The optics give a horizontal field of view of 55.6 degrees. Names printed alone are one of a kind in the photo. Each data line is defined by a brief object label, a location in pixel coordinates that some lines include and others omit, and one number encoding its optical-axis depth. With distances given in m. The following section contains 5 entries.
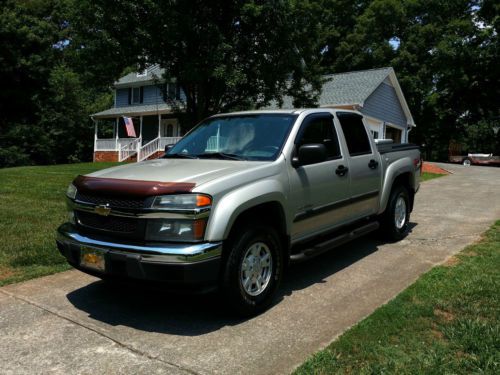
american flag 27.83
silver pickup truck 3.74
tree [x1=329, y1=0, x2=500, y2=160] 35.94
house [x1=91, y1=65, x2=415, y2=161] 24.83
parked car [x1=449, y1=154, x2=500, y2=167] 37.28
